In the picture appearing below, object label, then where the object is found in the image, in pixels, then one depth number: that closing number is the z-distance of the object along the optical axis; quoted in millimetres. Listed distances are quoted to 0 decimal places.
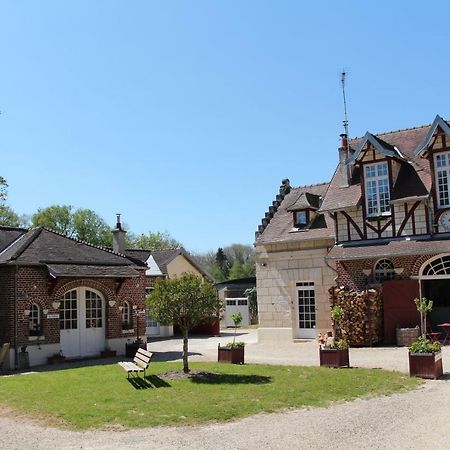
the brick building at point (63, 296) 19734
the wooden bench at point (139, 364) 14414
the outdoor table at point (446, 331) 19578
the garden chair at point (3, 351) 18856
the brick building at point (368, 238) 21641
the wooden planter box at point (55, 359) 20156
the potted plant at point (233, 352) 17672
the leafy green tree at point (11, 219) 59562
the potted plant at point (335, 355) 16047
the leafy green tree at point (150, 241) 74500
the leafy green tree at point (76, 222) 65500
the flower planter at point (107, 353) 21803
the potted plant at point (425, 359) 13812
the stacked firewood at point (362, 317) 21594
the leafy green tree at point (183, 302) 15344
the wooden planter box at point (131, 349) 21953
